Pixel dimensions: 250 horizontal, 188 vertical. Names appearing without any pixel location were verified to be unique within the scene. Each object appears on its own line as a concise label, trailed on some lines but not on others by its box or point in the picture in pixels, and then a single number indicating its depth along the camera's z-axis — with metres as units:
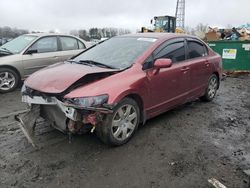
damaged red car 2.45
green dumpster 7.07
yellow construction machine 15.74
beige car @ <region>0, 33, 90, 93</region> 4.89
